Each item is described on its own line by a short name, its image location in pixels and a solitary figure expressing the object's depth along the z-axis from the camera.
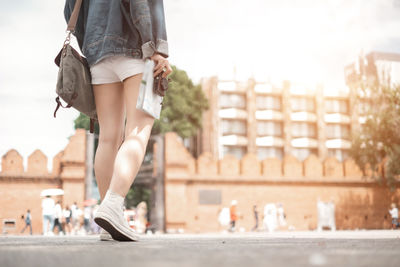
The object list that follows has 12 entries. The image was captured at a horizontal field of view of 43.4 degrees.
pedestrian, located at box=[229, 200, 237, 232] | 19.66
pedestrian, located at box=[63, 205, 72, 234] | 19.20
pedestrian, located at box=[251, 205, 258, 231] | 21.89
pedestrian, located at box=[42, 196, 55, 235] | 15.49
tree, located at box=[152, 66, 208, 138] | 32.47
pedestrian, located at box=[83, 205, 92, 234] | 20.12
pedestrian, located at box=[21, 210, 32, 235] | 20.55
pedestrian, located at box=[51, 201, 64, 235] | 17.10
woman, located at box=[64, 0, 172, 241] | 2.66
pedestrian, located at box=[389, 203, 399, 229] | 23.91
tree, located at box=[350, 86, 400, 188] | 23.97
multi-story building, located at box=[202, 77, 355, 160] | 42.62
